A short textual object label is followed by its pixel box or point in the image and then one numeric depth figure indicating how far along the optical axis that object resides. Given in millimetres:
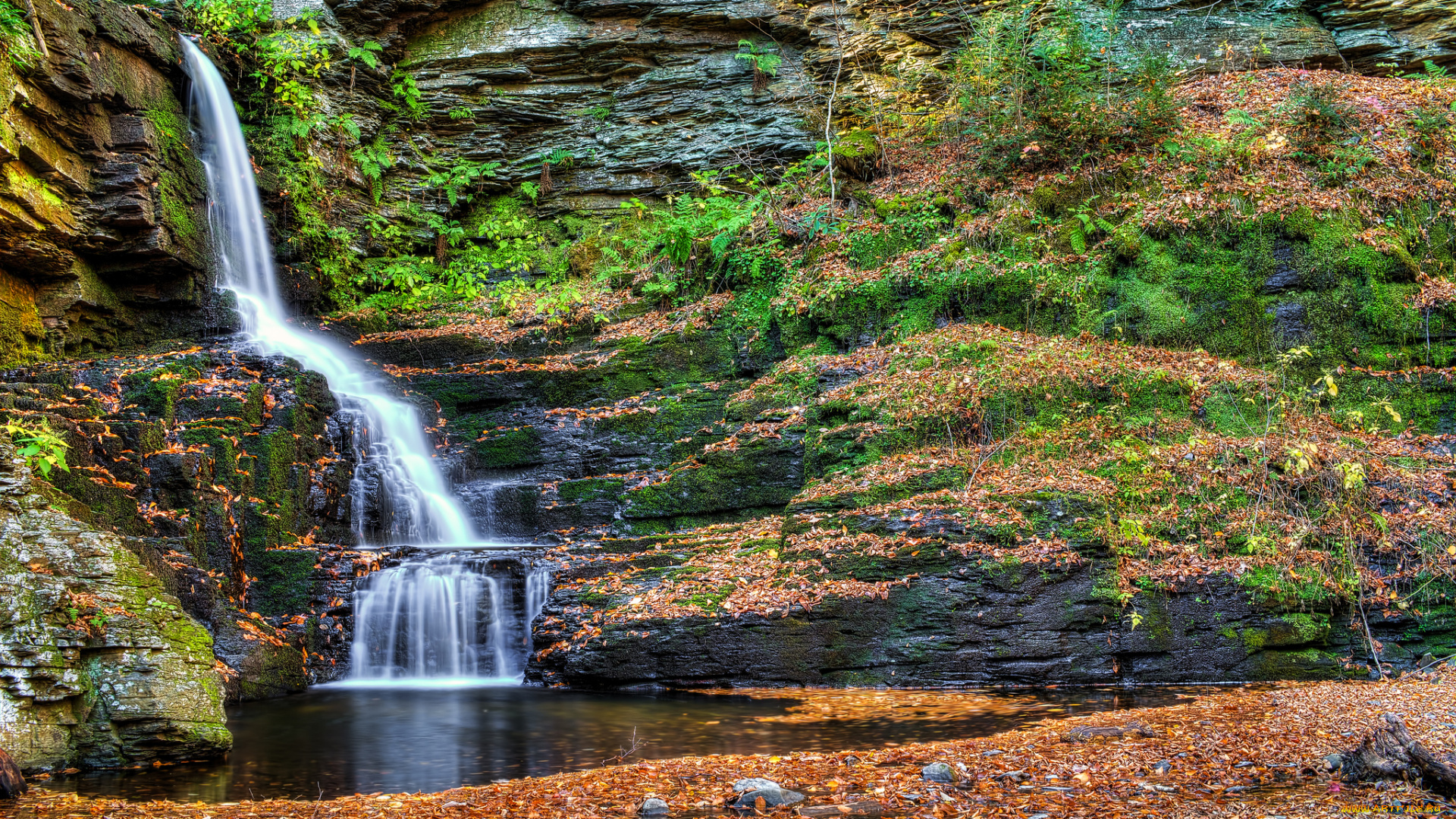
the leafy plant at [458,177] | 16938
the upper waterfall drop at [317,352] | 10617
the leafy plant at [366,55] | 16209
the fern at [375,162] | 16094
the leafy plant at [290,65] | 14992
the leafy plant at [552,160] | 17406
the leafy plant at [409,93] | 17203
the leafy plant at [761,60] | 16969
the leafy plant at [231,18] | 14570
